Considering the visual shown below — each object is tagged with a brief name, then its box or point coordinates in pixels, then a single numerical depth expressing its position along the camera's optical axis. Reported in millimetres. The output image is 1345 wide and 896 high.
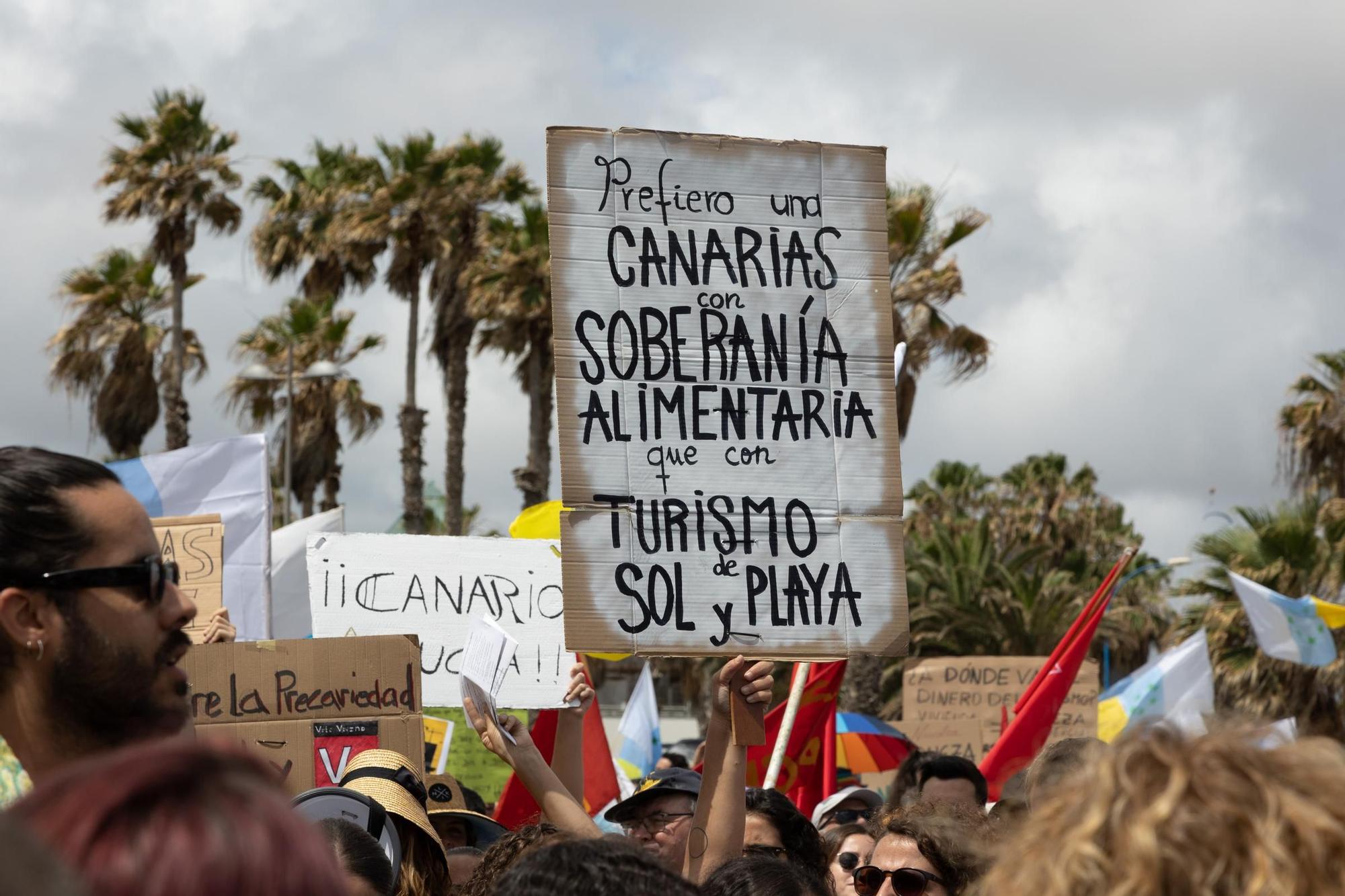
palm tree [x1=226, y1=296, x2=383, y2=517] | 31234
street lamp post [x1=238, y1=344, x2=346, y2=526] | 21562
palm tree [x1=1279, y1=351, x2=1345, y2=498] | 30953
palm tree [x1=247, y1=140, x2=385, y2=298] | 26453
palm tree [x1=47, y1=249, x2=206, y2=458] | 28328
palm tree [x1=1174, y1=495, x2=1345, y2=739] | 23203
